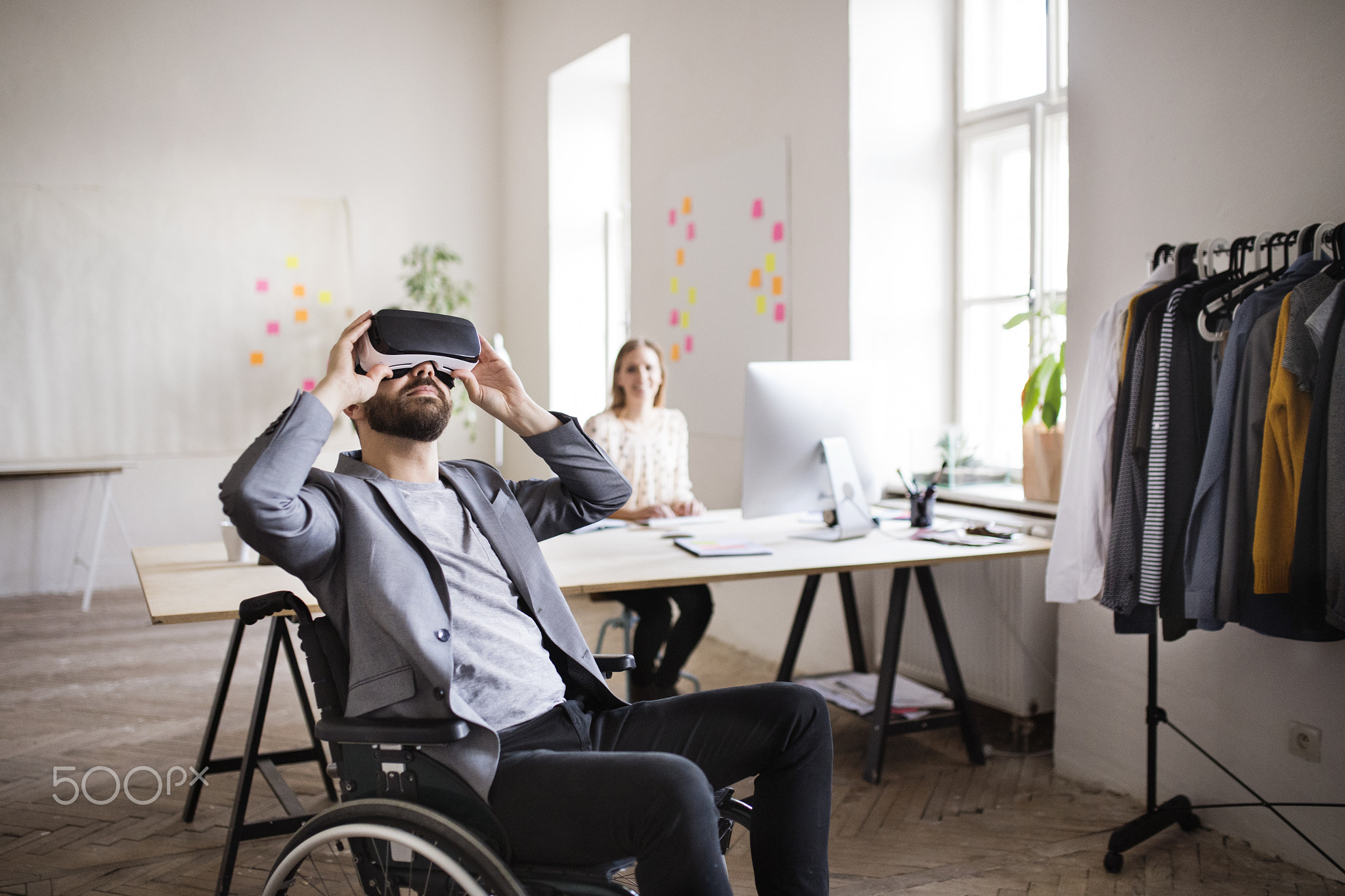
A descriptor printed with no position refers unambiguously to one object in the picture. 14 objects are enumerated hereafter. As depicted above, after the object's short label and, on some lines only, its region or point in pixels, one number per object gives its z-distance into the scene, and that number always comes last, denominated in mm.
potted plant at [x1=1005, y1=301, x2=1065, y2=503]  3334
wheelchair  1426
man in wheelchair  1487
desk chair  3451
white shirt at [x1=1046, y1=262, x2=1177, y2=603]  2598
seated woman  3799
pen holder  3268
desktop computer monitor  3010
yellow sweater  2154
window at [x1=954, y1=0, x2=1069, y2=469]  3619
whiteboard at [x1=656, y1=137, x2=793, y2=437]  4238
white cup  2678
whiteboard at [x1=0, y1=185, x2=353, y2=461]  5578
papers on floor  3303
